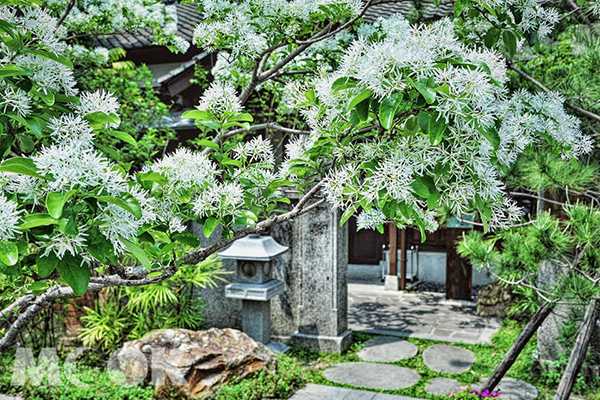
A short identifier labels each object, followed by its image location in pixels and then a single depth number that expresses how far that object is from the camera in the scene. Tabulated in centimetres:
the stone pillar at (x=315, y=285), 777
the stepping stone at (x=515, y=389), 599
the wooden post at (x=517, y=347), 536
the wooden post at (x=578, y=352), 460
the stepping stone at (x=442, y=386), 618
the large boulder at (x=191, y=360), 580
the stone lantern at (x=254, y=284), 711
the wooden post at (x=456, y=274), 1066
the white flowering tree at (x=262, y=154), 170
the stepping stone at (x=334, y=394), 598
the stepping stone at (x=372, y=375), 648
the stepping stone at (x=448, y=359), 706
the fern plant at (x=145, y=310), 713
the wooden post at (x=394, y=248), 1165
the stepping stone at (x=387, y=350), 757
